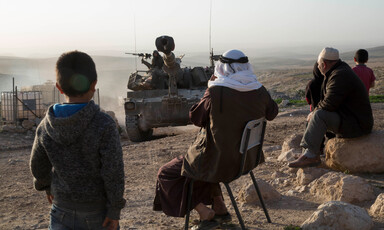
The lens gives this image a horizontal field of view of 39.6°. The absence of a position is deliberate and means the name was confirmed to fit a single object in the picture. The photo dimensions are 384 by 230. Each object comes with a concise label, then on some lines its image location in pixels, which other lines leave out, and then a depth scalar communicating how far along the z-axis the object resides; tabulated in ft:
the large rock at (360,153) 18.76
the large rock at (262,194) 17.38
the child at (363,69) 23.84
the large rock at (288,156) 22.03
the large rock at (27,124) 48.98
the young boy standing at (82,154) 9.71
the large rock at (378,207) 14.88
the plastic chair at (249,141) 13.03
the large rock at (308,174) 18.56
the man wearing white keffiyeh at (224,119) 13.00
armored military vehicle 40.29
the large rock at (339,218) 13.41
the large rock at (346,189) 16.14
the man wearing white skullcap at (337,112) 17.94
